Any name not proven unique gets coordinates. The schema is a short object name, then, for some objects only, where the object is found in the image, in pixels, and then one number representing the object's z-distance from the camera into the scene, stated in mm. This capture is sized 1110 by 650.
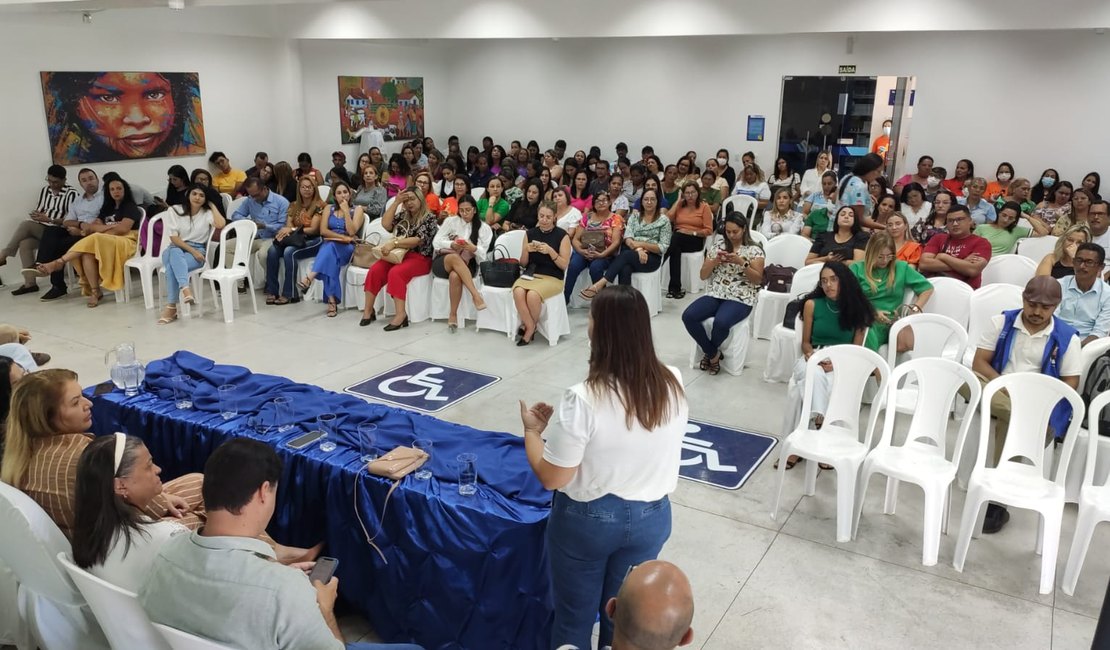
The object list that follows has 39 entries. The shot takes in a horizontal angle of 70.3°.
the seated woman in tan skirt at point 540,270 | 6688
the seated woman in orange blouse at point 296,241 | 7914
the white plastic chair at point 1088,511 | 3328
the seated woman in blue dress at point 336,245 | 7672
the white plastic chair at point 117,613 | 2029
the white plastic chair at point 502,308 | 6875
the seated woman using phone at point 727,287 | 5922
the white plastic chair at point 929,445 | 3566
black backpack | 3906
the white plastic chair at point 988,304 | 5270
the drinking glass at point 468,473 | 2758
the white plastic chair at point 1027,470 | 3377
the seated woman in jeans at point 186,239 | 7348
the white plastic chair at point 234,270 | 7277
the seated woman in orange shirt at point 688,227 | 8297
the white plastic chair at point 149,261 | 7605
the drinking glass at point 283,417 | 3250
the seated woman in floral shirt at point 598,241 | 7426
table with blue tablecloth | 2670
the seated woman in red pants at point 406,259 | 7168
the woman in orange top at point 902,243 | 6086
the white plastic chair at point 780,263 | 6770
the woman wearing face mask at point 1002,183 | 10266
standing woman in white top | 2182
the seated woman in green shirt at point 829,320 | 4520
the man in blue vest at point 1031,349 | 3952
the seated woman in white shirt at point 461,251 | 7023
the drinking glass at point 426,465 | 2842
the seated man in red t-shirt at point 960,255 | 6070
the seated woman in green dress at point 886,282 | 5157
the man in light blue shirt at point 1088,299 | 4664
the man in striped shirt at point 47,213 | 8312
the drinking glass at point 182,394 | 3488
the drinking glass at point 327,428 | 3051
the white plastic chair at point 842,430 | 3730
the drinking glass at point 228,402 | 3357
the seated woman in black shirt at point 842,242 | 6344
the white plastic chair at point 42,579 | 2328
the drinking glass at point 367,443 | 2996
